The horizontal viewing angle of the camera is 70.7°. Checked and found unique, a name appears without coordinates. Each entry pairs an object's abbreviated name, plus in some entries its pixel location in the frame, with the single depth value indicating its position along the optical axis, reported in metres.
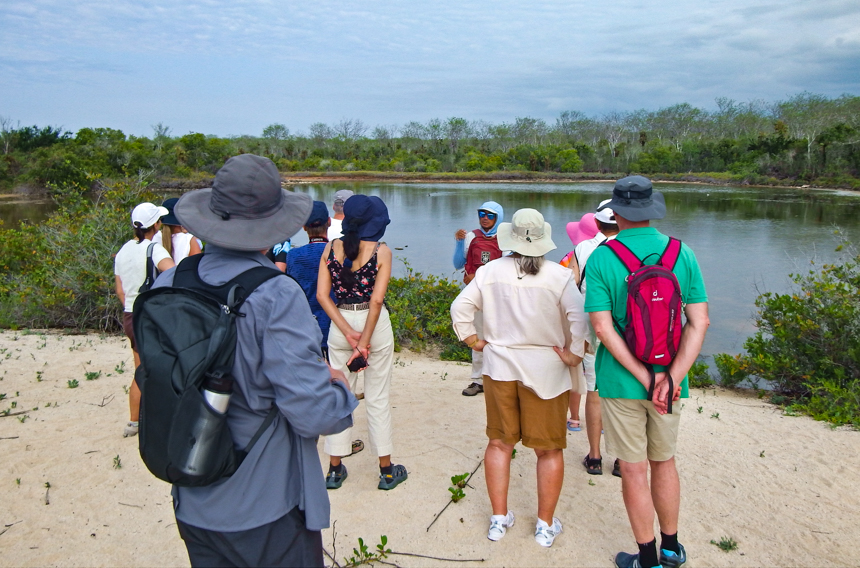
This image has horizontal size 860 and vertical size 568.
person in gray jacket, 1.74
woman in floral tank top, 3.55
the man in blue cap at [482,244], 5.22
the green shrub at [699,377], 6.85
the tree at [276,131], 101.69
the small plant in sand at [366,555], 3.06
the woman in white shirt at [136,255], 4.17
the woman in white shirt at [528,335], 3.00
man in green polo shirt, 2.73
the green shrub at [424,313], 7.98
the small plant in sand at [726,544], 3.27
